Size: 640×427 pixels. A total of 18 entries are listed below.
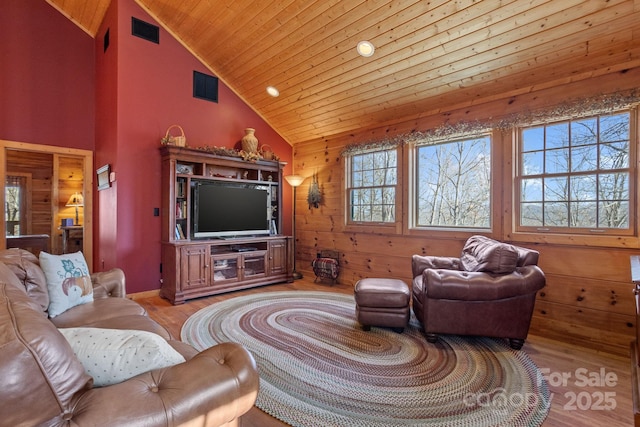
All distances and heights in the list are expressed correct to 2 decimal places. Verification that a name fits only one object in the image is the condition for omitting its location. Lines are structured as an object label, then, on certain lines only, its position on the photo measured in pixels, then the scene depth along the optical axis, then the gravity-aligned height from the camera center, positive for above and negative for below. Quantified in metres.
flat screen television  4.43 +0.06
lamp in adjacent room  6.80 +0.27
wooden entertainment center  4.15 -0.44
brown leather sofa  0.77 -0.51
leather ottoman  3.00 -0.87
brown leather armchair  2.62 -0.69
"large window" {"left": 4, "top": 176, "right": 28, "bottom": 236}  6.62 +0.16
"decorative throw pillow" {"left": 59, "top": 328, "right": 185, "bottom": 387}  1.00 -0.46
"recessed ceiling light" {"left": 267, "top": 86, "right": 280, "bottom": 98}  4.77 +1.83
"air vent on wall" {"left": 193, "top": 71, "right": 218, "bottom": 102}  4.81 +1.93
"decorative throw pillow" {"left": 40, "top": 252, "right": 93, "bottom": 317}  2.17 -0.49
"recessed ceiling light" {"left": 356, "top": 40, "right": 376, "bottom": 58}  3.49 +1.83
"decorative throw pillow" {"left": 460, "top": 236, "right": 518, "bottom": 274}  2.71 -0.39
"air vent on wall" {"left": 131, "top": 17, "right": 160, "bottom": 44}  4.19 +2.44
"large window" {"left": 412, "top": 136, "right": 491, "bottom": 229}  3.81 +0.37
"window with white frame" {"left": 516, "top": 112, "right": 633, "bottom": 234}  2.92 +0.37
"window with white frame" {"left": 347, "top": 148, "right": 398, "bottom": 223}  4.65 +0.41
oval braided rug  1.86 -1.16
